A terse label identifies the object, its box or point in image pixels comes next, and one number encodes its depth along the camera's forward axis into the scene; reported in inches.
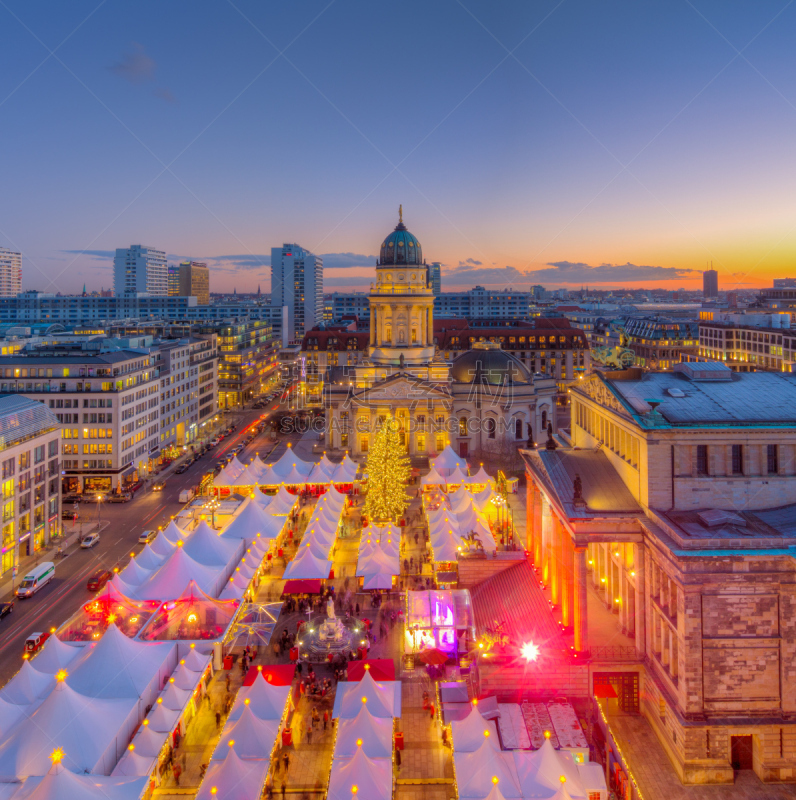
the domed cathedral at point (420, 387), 3735.2
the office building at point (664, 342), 6033.5
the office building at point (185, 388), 3855.8
